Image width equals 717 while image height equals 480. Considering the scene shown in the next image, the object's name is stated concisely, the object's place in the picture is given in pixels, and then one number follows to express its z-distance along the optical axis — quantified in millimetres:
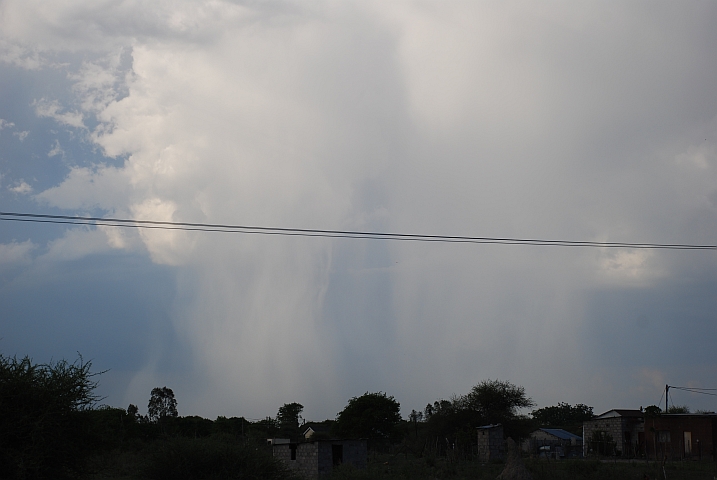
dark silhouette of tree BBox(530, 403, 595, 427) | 127188
